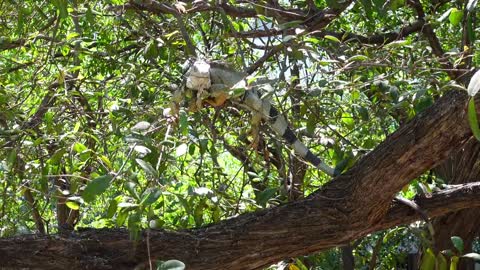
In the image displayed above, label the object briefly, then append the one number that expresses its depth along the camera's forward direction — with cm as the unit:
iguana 337
